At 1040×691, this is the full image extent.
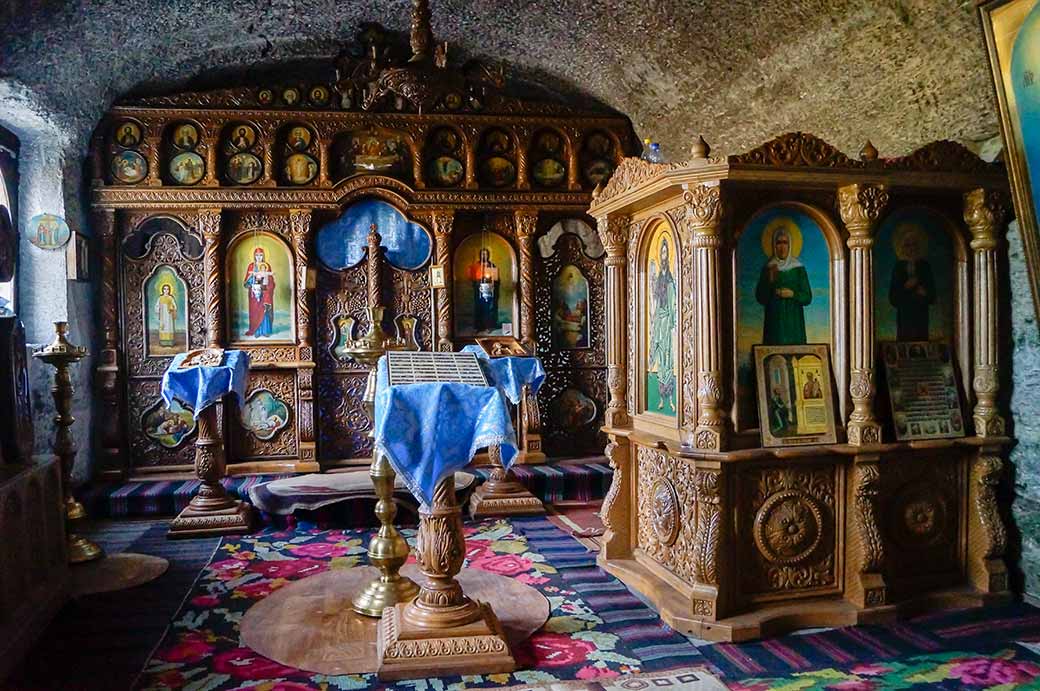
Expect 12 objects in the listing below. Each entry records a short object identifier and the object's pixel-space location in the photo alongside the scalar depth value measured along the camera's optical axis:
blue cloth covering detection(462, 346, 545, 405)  5.62
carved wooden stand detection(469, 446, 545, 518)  5.85
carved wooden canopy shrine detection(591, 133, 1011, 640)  3.56
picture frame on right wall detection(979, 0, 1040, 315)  3.08
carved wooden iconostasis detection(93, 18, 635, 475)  6.84
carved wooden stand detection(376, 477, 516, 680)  3.11
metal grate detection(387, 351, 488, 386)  3.11
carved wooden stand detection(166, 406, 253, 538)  5.41
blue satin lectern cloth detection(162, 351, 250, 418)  5.38
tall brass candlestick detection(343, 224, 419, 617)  3.66
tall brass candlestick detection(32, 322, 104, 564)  4.63
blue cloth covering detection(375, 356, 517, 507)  2.98
